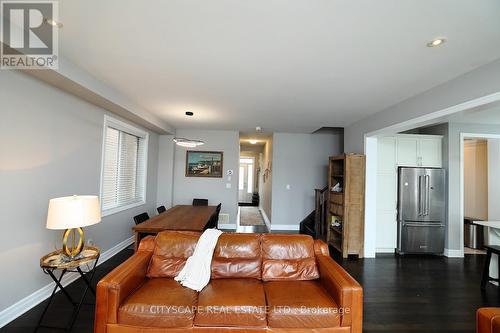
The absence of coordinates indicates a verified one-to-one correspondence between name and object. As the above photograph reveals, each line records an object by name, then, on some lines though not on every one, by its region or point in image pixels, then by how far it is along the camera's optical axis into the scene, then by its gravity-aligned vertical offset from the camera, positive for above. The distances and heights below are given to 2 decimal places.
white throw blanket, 2.03 -0.84
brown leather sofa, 1.69 -0.97
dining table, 3.01 -0.71
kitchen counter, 3.20 -0.82
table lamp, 1.97 -0.37
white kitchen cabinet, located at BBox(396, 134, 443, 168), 4.44 +0.57
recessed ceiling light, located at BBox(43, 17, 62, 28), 1.75 +1.13
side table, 2.01 -0.82
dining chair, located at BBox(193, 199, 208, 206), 5.39 -0.67
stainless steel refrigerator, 4.29 -0.55
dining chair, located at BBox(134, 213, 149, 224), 3.41 -0.71
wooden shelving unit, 4.28 -0.52
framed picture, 6.07 +0.25
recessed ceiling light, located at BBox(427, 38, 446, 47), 1.88 +1.13
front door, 11.73 -0.19
